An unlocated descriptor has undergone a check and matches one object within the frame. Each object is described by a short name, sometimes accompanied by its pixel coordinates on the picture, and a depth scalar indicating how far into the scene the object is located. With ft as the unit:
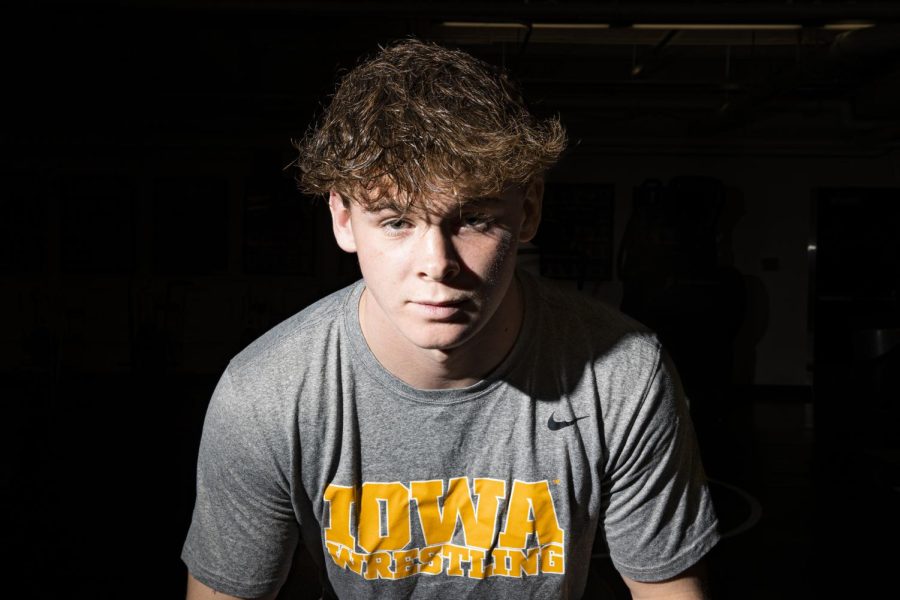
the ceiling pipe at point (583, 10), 9.73
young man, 3.17
